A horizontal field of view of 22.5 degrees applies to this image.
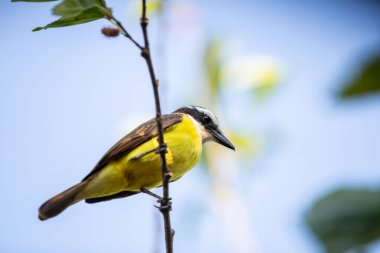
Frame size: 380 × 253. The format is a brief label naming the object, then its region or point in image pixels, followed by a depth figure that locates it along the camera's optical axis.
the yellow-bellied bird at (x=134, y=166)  7.71
